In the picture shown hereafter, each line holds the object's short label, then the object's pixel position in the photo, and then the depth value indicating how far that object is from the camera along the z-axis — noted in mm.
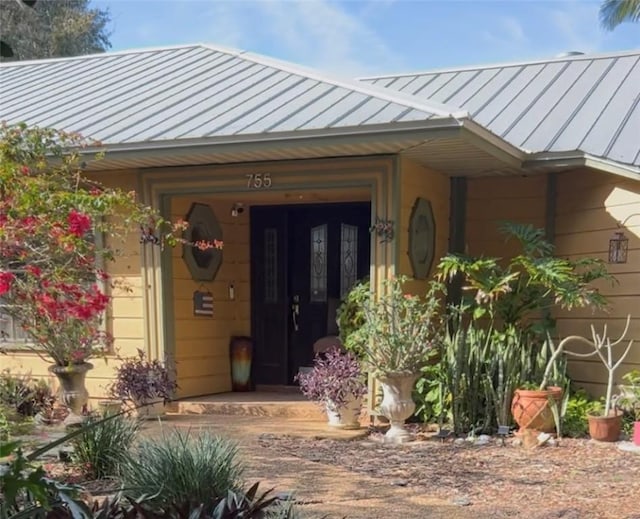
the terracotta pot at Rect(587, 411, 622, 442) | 5730
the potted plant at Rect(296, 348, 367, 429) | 6340
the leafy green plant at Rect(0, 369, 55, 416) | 6742
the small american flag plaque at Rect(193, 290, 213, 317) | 7715
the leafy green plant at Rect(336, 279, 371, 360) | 6453
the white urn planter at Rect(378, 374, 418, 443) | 5902
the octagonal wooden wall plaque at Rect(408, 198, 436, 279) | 6676
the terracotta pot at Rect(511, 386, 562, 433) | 5832
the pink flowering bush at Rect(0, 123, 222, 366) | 4574
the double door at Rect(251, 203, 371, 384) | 8195
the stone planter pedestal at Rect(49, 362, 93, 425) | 6223
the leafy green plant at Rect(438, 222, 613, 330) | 6051
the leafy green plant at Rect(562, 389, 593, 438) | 6039
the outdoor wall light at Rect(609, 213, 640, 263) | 6555
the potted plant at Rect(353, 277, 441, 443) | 5871
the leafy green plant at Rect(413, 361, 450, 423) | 6270
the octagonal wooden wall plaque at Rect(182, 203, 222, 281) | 7582
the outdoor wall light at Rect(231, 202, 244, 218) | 8242
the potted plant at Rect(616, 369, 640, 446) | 6066
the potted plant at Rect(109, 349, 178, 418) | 6558
